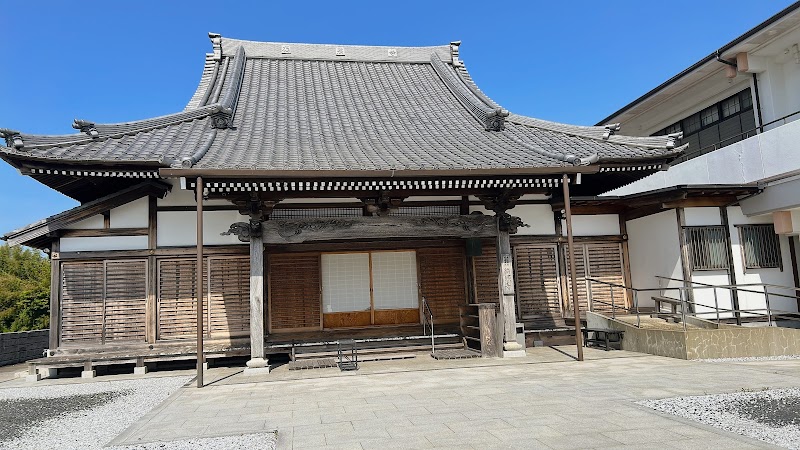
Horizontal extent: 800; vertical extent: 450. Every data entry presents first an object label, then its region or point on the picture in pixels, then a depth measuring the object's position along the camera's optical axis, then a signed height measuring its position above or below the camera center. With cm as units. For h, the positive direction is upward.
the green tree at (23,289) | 2284 +83
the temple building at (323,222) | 959 +141
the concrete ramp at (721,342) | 970 -131
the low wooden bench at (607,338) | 1126 -131
